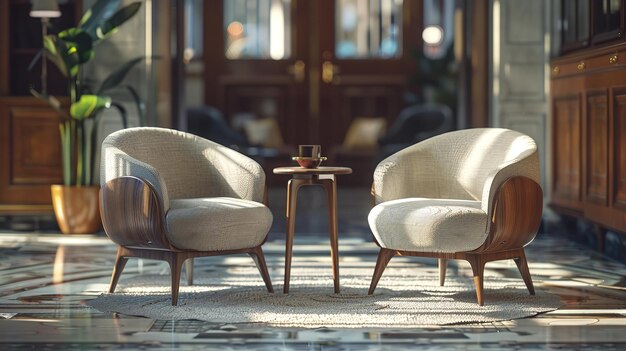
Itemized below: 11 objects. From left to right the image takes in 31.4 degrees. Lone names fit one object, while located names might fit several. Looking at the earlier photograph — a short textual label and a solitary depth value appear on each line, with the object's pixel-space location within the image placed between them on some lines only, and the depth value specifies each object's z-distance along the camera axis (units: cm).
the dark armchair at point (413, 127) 1054
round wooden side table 448
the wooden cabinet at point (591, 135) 553
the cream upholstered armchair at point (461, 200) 426
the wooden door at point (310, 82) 1180
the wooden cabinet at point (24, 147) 736
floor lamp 695
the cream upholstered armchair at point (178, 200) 429
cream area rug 399
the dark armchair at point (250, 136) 1046
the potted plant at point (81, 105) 677
